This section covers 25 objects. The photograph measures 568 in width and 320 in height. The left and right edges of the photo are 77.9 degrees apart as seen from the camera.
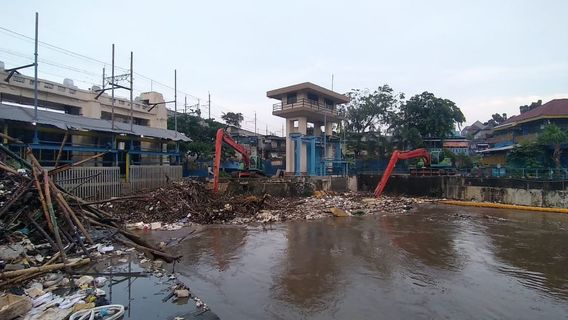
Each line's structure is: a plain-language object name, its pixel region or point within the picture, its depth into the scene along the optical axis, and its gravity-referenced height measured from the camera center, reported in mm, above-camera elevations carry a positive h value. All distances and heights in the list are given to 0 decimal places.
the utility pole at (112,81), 22242 +5427
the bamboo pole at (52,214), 6336 -947
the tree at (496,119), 50306 +7046
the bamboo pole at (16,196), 7059 -620
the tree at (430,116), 33812 +4978
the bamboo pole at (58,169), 8305 -61
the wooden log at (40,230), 7023 -1302
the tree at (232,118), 43000 +5983
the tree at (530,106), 37169 +6601
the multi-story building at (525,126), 27688 +3575
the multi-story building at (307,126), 29578 +3894
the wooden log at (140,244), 8266 -1874
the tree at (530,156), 24938 +837
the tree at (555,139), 23911 +2007
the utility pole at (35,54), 17367 +5535
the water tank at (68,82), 25197 +6103
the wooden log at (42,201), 7086 -707
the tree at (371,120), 36219 +4974
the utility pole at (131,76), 22797 +5866
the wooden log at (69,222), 7168 -1147
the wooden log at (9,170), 8133 -83
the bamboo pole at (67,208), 7340 -875
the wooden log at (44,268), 5309 -1678
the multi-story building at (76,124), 17891 +2411
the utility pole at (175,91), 26844 +5882
